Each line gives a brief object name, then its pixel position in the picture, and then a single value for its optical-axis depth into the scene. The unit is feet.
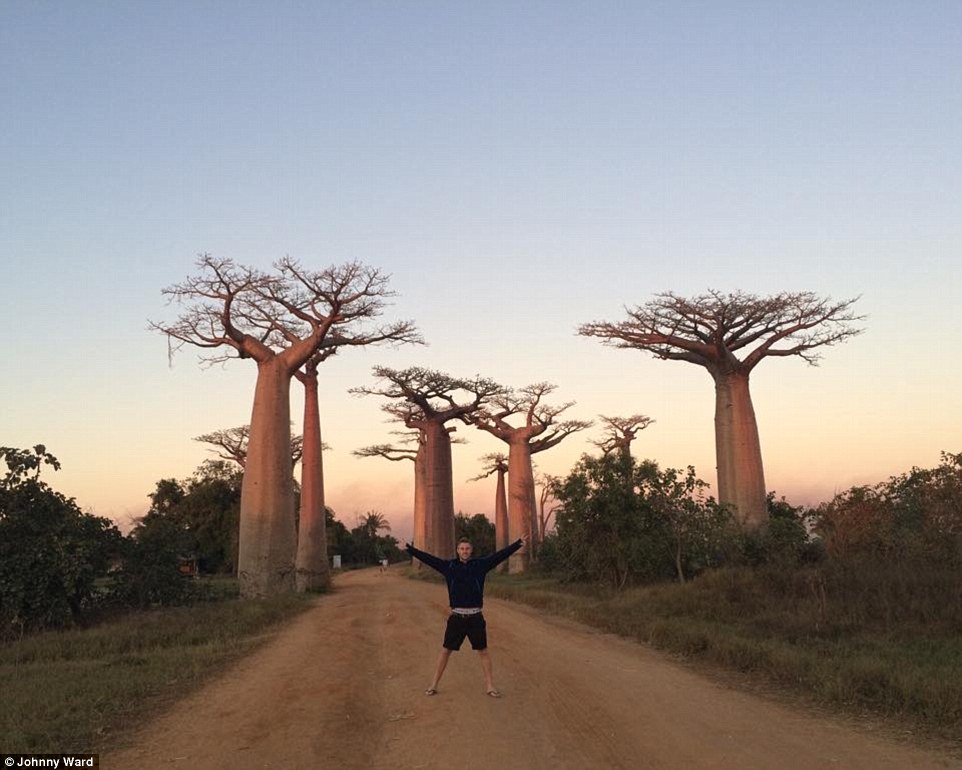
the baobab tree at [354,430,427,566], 156.66
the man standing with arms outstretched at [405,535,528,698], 23.36
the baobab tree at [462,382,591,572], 122.42
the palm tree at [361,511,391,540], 290.21
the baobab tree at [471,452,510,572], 161.17
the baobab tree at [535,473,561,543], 195.73
